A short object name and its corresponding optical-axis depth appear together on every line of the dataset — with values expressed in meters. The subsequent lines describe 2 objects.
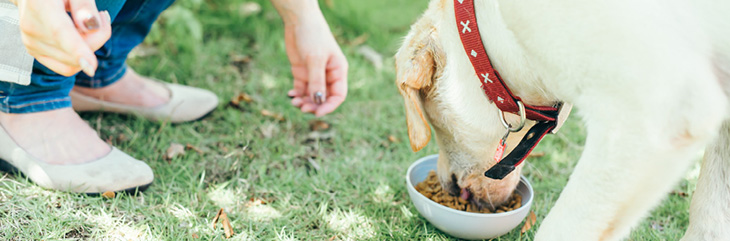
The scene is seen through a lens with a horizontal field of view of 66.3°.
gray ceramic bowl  1.87
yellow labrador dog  1.34
